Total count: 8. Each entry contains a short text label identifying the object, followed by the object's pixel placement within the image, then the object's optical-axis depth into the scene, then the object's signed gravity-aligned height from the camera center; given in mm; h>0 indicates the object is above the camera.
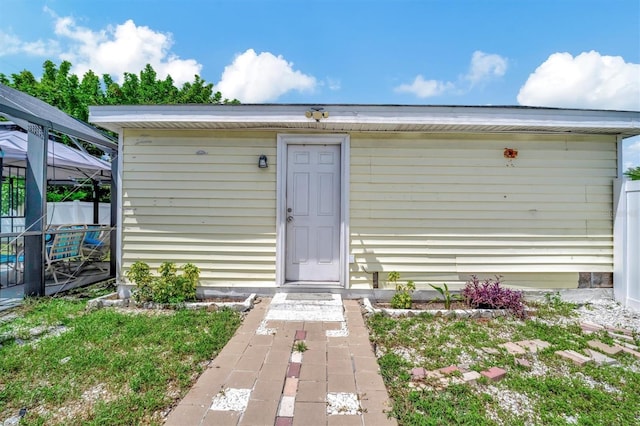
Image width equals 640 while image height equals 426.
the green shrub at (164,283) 3822 -934
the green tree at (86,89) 11844 +5218
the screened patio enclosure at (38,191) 4027 +304
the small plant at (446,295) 3857 -1071
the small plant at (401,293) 3813 -1031
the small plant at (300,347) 2634 -1185
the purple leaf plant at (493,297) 3658 -1019
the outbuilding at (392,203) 4160 +149
